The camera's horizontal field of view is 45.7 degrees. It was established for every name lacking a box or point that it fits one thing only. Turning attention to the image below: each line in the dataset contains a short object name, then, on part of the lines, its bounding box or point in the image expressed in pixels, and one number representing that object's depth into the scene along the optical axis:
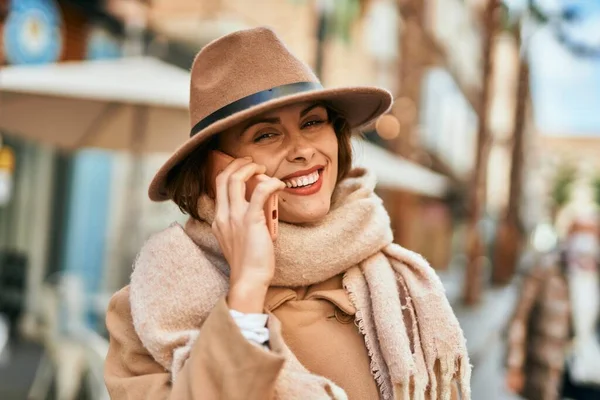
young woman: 1.57
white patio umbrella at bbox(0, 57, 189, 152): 4.91
